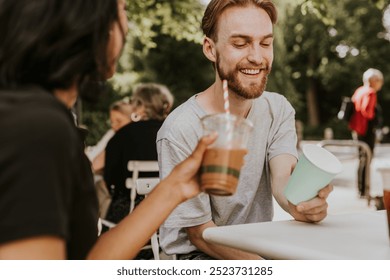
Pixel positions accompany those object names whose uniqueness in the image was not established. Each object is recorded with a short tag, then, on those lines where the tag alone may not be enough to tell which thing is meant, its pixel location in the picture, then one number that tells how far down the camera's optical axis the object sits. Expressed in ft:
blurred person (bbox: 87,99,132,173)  17.92
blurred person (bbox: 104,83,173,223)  13.26
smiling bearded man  6.80
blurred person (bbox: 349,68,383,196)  25.55
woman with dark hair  3.03
